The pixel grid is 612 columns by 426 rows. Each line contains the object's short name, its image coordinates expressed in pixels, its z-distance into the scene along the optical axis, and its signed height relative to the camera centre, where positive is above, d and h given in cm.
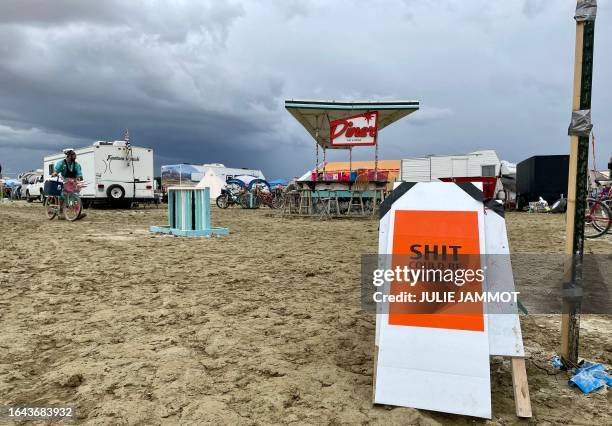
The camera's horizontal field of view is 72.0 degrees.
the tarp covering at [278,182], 3736 +99
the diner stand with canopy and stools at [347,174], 1465 +84
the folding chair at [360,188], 1443 +20
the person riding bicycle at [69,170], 1096 +56
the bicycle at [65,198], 1130 -20
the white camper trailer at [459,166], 2791 +197
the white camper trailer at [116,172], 1852 +90
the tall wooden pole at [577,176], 252 +12
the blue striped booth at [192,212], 908 -43
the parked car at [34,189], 2861 +14
